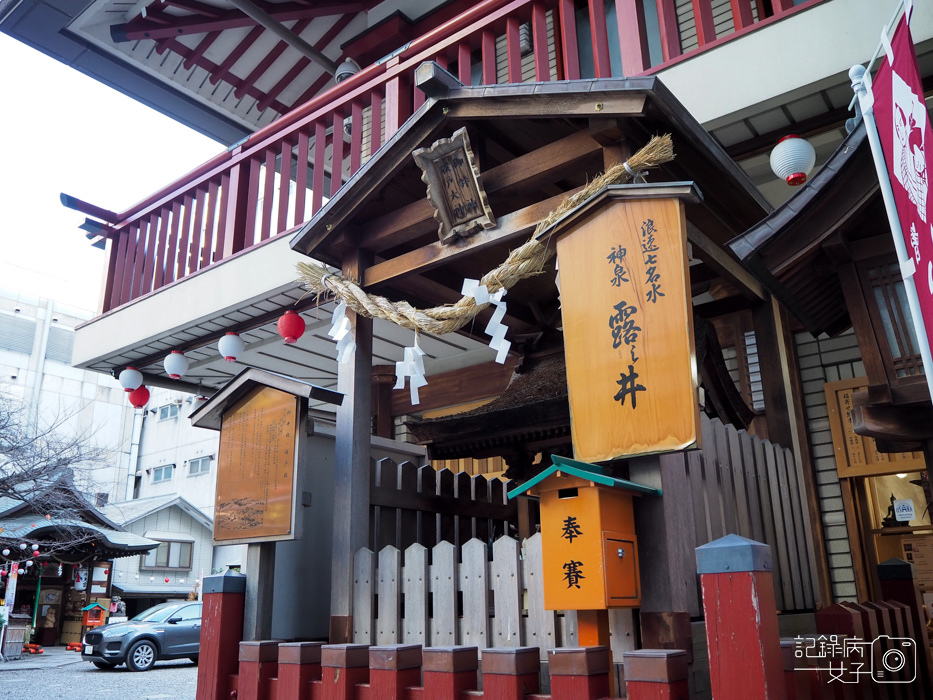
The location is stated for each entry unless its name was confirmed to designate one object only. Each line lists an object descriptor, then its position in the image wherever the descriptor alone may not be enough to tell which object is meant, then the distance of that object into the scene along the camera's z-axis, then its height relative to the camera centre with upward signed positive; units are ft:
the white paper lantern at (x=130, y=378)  33.27 +9.51
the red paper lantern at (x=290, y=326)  27.09 +9.47
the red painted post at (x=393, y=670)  14.21 -1.37
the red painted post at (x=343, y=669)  15.07 -1.42
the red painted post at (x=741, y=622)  9.85 -0.43
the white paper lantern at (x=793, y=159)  18.90 +10.47
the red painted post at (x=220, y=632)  18.31 -0.80
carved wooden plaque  17.97 +9.61
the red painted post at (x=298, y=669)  15.87 -1.47
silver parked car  59.67 -3.03
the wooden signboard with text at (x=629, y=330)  13.56 +4.83
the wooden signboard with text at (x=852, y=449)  25.30 +4.67
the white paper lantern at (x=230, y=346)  29.43 +9.59
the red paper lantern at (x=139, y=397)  34.99 +9.19
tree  75.20 +10.61
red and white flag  11.34 +6.58
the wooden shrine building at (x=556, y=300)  15.34 +8.29
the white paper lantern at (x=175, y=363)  31.60 +9.64
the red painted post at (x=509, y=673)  12.39 -1.29
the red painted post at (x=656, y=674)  10.71 -1.17
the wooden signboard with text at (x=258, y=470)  19.08 +3.29
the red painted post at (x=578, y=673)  11.50 -1.21
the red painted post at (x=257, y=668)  16.89 -1.53
